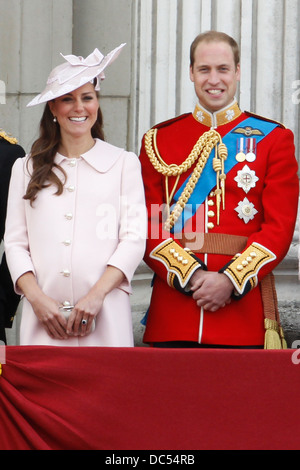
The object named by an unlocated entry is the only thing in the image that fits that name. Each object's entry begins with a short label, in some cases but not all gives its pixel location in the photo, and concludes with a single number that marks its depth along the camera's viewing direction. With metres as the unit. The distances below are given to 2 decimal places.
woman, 7.75
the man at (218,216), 8.12
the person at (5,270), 8.33
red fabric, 6.80
